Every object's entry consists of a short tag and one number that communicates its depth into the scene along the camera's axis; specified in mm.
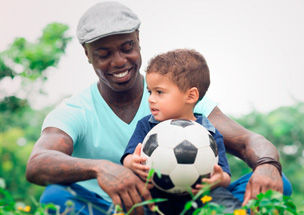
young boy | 3221
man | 3420
